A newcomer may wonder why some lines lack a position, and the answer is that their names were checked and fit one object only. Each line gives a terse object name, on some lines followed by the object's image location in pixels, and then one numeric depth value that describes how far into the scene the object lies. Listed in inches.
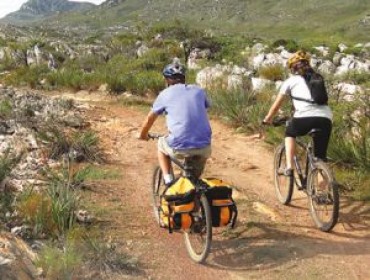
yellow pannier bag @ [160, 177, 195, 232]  202.5
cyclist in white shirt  240.5
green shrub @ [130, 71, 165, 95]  589.0
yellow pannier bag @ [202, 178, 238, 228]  203.6
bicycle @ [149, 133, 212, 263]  200.1
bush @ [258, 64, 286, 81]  573.0
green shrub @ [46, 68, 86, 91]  633.6
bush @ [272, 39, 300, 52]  961.4
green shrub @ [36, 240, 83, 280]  175.6
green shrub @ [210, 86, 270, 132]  417.7
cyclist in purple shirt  209.2
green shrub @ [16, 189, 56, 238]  213.5
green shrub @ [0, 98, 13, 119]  389.8
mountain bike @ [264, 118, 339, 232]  227.3
